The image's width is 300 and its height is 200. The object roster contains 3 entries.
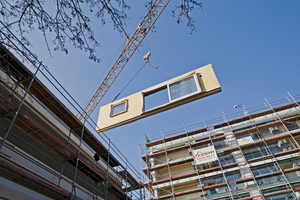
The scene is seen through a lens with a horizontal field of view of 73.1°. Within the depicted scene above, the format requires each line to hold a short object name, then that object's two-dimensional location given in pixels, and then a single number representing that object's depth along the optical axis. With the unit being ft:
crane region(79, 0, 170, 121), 60.70
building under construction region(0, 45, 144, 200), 19.22
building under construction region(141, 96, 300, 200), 45.29
